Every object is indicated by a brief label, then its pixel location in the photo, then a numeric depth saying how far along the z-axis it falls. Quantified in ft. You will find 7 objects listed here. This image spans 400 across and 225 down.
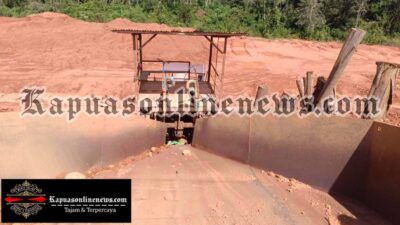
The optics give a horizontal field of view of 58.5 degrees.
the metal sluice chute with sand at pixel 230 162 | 17.10
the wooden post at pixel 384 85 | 18.21
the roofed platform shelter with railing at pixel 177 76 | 28.09
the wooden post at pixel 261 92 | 23.89
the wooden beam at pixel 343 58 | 17.81
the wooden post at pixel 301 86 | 24.68
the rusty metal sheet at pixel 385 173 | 16.53
